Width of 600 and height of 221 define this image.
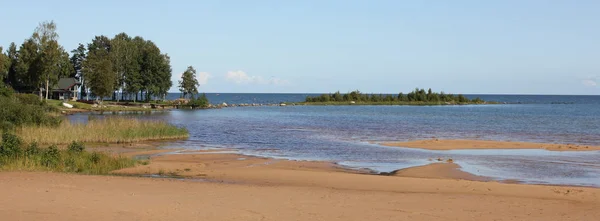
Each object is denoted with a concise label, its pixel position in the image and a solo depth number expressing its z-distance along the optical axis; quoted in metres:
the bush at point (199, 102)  111.12
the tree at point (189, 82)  115.06
